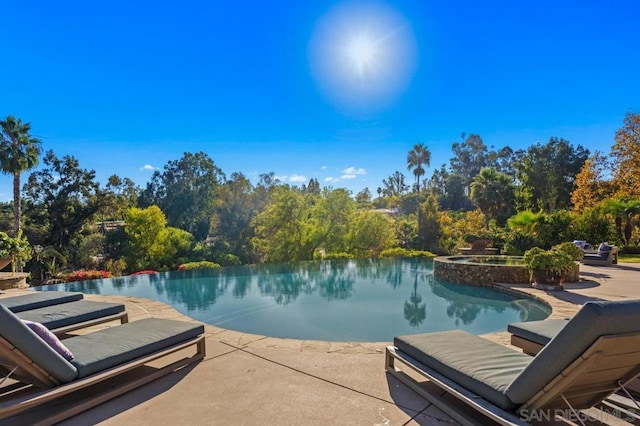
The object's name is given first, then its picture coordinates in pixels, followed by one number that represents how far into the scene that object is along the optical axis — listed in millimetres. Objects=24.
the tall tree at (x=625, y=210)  14836
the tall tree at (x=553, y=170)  30406
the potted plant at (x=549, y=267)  7715
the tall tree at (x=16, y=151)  16438
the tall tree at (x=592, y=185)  18891
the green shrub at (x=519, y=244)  13664
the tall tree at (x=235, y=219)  21422
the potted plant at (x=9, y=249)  6568
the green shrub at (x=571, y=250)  8484
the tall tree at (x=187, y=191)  27766
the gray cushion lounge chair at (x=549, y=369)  1711
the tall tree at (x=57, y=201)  20797
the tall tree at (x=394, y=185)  71912
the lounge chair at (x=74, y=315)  3711
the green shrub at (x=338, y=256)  17812
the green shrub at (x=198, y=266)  15695
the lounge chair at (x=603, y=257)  11701
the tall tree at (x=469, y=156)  56094
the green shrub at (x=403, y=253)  18547
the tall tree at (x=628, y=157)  17672
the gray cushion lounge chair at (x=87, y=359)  2176
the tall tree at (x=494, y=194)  25719
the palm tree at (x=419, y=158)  31406
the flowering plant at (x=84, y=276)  13172
